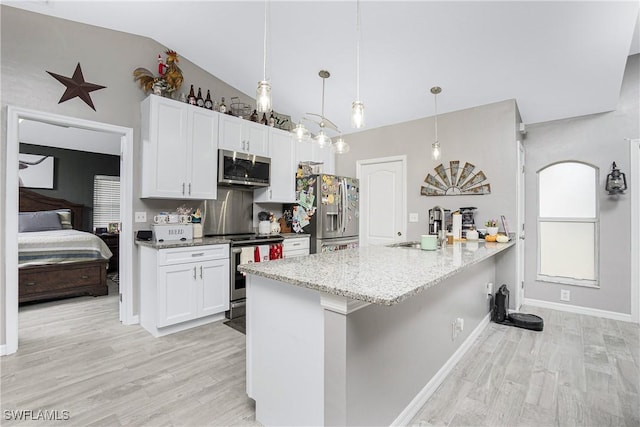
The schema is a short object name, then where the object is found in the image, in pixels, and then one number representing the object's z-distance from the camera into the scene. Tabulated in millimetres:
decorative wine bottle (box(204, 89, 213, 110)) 3633
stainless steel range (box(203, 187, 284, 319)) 3480
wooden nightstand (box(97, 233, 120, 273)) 5832
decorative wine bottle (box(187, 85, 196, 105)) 3473
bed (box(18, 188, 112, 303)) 3822
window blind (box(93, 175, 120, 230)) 6090
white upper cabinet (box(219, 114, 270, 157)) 3740
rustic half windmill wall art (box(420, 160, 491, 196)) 3832
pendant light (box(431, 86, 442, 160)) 3219
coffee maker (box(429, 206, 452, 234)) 3994
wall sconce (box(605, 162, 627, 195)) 3418
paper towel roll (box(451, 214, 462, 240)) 3510
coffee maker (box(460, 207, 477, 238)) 3822
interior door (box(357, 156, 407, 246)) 4574
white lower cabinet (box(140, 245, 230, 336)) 2929
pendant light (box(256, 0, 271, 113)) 1673
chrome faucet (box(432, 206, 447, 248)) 3013
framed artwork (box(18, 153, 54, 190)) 5328
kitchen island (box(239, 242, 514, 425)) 1312
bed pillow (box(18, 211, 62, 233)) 5004
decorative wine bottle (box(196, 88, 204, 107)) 3564
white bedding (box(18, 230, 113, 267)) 3848
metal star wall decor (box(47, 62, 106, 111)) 2824
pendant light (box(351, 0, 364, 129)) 1993
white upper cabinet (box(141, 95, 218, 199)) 3146
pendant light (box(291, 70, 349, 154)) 2465
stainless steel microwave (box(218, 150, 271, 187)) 3664
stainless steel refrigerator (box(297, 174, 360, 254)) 4306
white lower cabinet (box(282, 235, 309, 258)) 4059
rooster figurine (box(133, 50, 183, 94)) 3248
